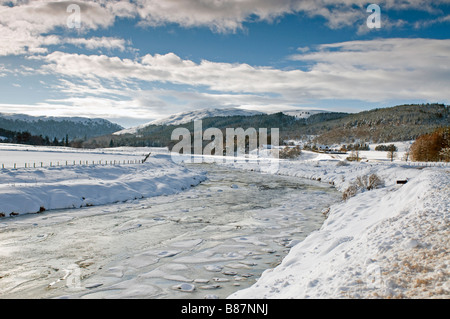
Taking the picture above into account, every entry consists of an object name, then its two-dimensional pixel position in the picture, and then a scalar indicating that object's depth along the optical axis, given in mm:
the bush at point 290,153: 89688
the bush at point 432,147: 65000
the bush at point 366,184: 22962
